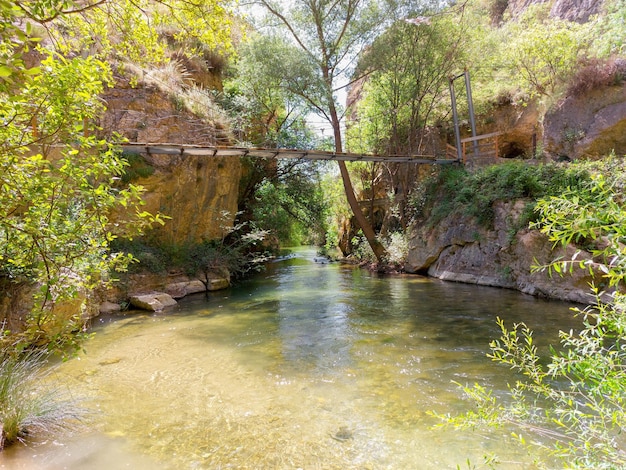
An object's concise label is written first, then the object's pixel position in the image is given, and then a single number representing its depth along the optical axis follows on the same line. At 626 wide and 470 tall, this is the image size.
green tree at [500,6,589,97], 11.35
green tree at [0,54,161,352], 1.87
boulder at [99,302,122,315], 7.15
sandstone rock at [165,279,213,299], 8.98
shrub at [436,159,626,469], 1.27
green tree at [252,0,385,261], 12.05
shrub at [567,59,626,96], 9.91
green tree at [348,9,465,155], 12.22
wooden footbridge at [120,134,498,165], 7.79
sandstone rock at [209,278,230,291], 10.10
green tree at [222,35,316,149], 11.78
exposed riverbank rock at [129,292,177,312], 7.50
